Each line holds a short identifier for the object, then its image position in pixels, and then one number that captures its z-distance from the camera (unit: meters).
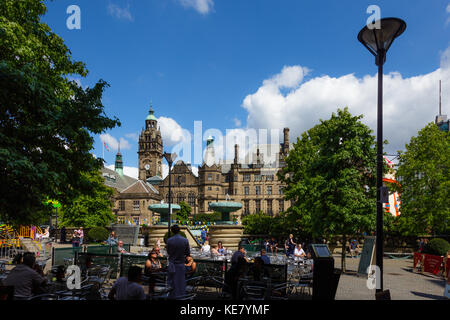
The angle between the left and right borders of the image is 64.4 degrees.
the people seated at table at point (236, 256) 9.87
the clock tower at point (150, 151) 121.94
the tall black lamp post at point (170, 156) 21.42
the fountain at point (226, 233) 23.94
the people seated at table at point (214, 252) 16.42
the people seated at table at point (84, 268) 11.52
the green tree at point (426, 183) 28.19
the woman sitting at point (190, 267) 10.39
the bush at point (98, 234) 35.22
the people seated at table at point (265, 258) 12.33
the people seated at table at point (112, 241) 19.26
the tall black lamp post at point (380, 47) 7.62
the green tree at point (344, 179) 18.94
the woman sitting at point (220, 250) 16.75
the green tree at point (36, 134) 8.67
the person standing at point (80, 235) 29.92
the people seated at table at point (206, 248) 18.69
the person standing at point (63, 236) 36.58
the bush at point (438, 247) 22.71
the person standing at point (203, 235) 34.40
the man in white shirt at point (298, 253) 17.66
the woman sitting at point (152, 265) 10.14
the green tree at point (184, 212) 80.25
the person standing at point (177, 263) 8.63
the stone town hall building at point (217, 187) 91.50
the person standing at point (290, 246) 23.39
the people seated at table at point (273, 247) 28.60
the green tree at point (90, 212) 43.34
